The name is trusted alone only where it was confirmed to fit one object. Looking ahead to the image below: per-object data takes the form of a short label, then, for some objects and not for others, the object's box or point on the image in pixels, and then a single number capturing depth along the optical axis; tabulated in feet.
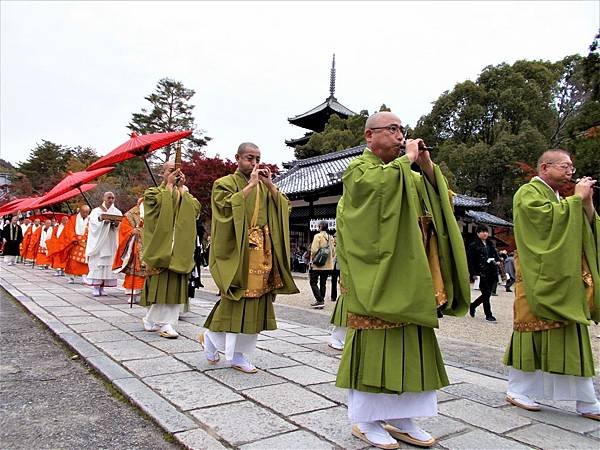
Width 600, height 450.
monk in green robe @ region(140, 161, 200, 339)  18.07
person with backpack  32.35
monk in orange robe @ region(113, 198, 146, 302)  23.80
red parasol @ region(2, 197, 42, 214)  46.86
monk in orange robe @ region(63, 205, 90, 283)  36.76
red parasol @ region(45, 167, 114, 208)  28.29
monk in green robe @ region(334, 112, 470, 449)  8.47
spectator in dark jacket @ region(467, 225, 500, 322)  29.25
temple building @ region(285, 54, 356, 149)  124.06
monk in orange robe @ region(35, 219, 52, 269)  52.05
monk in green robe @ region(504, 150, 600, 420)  11.00
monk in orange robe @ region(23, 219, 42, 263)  57.30
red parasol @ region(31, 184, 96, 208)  33.80
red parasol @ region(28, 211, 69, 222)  57.91
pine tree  129.29
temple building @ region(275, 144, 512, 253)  68.85
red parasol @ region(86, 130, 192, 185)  20.77
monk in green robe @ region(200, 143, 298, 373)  13.30
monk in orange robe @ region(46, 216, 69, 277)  39.64
